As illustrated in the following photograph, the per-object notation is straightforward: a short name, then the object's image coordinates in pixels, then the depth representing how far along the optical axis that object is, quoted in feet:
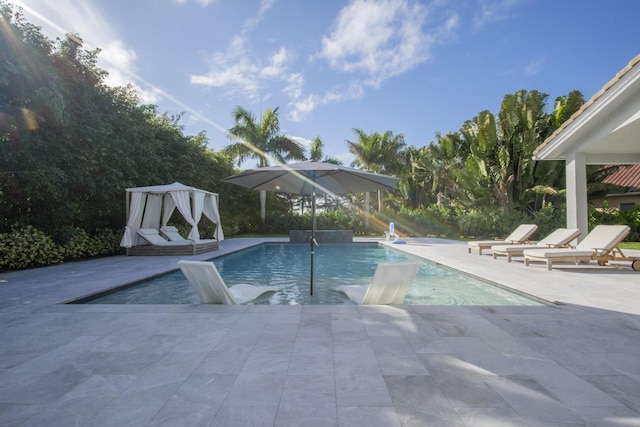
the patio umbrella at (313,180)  17.61
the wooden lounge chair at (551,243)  29.25
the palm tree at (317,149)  85.24
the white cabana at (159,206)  36.88
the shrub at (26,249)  25.90
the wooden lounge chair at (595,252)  25.34
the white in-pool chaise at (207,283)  14.53
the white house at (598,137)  22.89
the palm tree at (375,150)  82.99
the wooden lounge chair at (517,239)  34.88
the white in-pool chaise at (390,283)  14.48
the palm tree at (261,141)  76.13
